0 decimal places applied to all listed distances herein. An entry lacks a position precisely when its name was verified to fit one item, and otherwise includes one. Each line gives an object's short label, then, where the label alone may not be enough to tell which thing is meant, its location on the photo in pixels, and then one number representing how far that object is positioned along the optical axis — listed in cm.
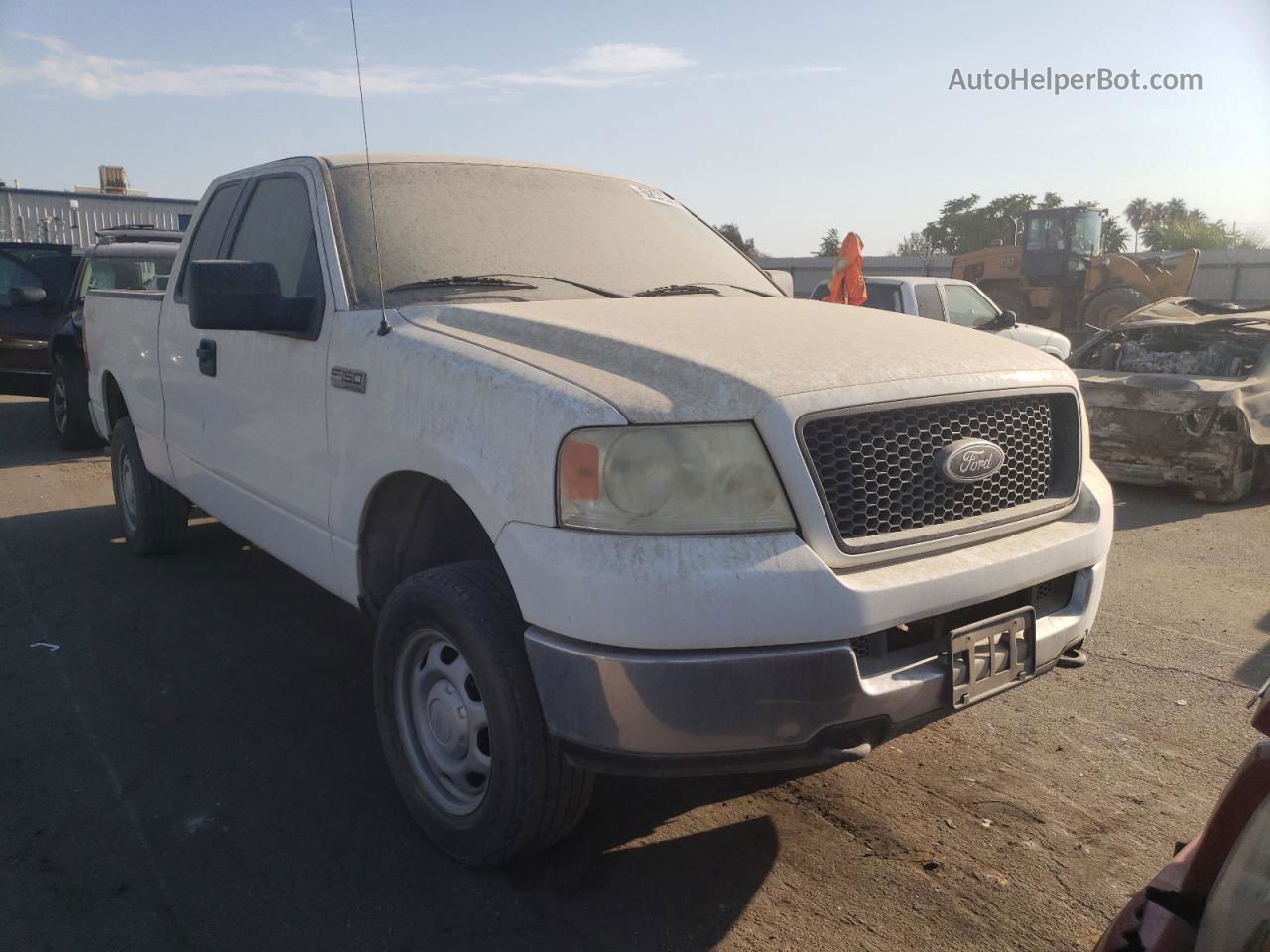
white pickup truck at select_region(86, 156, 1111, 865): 229
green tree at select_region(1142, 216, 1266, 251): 4866
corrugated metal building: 2528
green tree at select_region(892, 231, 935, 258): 6302
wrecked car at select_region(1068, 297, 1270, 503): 736
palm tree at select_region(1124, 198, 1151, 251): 7525
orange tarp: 1103
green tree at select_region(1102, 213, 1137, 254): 6038
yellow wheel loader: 2116
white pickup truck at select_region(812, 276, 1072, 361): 1131
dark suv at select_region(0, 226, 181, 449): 971
